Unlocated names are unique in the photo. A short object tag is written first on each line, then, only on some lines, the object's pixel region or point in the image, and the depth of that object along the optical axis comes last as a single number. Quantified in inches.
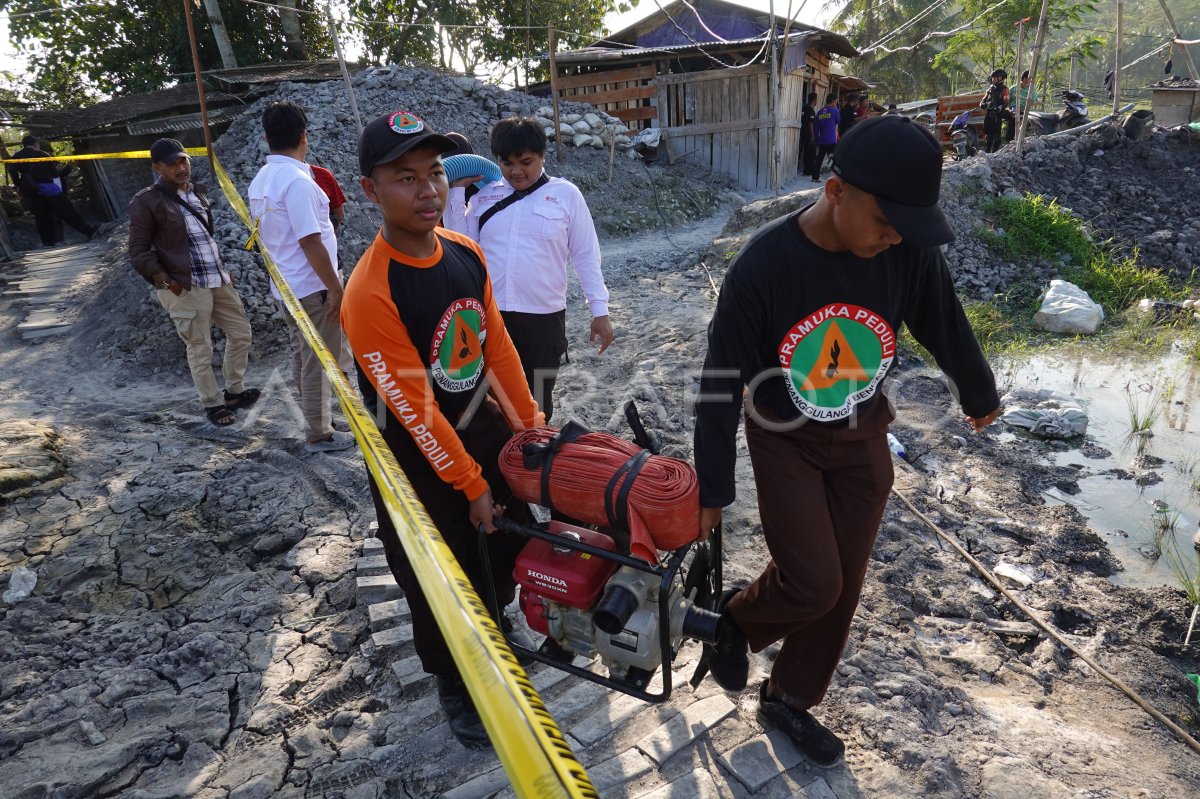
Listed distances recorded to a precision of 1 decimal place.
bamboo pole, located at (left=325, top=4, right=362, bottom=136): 328.5
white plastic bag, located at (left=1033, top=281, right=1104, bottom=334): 272.1
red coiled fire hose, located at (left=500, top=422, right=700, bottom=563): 77.2
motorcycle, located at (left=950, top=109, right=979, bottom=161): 538.0
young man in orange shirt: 78.5
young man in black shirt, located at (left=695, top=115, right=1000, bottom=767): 74.9
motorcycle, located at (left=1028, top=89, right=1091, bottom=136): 517.0
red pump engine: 78.9
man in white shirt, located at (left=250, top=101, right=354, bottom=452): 154.6
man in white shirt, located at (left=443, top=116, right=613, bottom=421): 129.0
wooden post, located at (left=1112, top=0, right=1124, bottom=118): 398.8
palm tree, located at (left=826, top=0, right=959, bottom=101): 1127.9
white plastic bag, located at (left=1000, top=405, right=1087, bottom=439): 197.8
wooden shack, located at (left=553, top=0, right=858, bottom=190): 585.3
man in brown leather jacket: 184.2
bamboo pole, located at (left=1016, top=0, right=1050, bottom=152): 355.3
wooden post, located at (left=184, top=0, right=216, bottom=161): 151.7
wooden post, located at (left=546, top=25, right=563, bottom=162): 484.7
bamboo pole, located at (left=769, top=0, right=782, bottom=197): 425.1
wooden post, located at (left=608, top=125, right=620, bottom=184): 523.2
